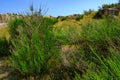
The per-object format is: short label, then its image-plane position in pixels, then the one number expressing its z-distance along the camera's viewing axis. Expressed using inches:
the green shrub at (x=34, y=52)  86.0
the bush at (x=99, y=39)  59.3
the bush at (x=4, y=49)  121.4
